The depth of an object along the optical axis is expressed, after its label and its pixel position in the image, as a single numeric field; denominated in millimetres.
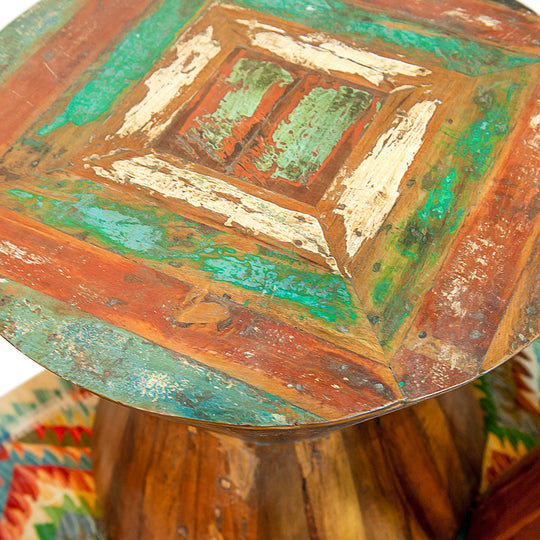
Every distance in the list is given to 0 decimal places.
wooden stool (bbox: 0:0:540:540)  733
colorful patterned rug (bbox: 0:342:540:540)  1243
